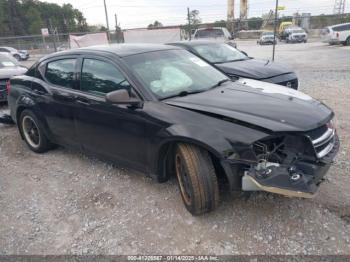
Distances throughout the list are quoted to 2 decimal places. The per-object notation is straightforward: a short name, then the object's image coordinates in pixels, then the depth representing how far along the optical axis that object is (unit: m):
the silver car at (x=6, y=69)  7.72
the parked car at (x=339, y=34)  23.75
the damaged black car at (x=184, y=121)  2.64
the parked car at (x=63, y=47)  23.29
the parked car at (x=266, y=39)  34.12
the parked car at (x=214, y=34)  15.79
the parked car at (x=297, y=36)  34.16
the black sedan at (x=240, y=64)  6.34
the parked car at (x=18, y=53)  24.29
